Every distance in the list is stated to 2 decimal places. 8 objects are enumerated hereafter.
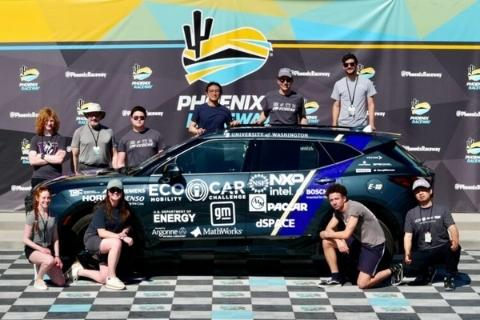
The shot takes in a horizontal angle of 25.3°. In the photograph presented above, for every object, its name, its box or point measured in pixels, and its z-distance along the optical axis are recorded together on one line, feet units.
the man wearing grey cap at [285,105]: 41.24
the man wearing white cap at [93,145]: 39.52
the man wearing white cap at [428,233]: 34.47
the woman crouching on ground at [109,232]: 34.30
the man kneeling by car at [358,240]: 34.14
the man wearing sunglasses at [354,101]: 42.24
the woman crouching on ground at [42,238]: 34.32
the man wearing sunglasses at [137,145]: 38.86
